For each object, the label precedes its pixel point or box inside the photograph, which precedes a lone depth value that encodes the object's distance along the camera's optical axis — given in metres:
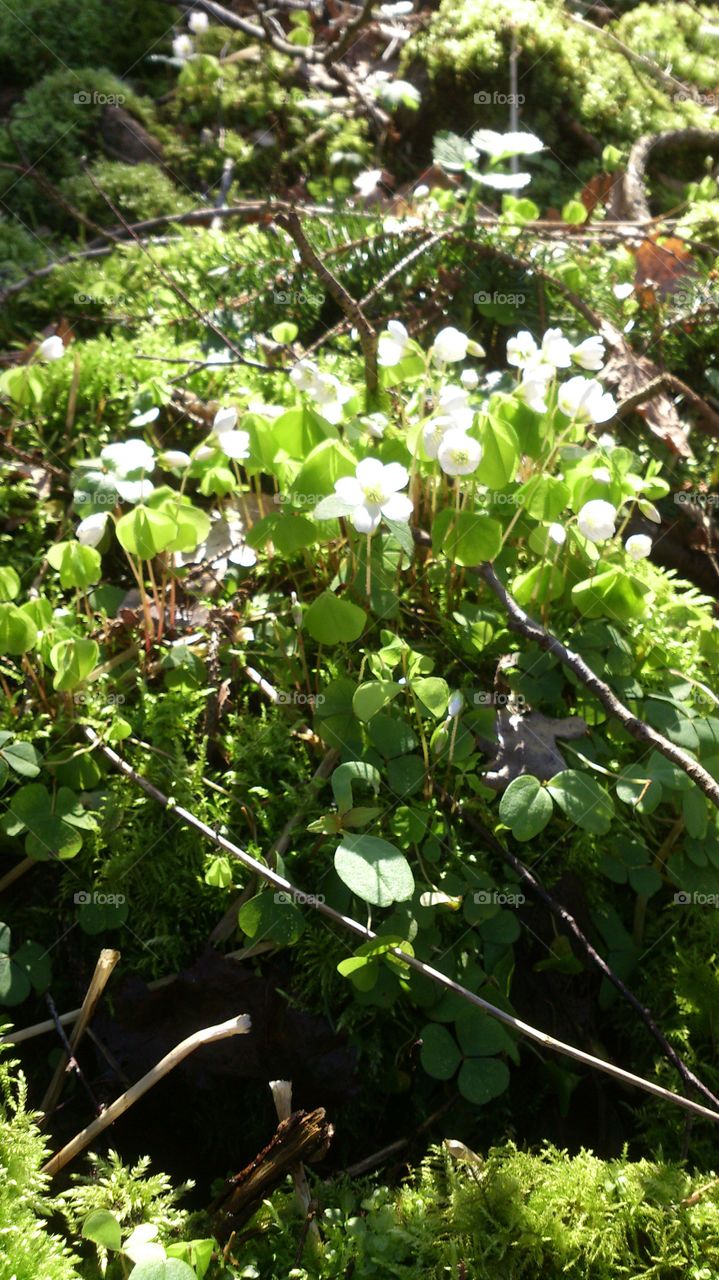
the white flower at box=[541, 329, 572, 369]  0.42
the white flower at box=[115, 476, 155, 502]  0.42
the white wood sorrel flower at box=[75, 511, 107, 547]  0.41
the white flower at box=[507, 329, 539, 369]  0.44
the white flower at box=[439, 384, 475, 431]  0.39
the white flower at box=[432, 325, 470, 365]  0.41
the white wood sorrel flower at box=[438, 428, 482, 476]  0.38
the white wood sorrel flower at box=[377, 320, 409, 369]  0.42
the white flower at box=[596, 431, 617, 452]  0.44
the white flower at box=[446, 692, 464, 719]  0.37
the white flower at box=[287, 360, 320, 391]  0.42
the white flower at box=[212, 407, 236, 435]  0.41
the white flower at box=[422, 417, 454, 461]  0.39
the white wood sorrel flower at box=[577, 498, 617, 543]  0.39
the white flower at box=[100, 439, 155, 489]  0.42
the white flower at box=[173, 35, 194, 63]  0.81
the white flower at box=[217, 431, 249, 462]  0.41
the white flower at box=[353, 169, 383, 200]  0.62
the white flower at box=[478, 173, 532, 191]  0.56
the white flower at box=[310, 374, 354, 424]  0.43
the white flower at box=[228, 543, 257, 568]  0.44
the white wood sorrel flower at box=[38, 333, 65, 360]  0.46
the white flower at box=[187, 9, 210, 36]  0.82
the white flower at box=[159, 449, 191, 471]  0.42
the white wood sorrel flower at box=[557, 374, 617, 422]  0.41
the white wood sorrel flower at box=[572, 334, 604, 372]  0.42
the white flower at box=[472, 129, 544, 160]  0.57
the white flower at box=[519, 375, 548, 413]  0.42
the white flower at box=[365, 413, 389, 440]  0.43
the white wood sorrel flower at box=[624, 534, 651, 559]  0.42
